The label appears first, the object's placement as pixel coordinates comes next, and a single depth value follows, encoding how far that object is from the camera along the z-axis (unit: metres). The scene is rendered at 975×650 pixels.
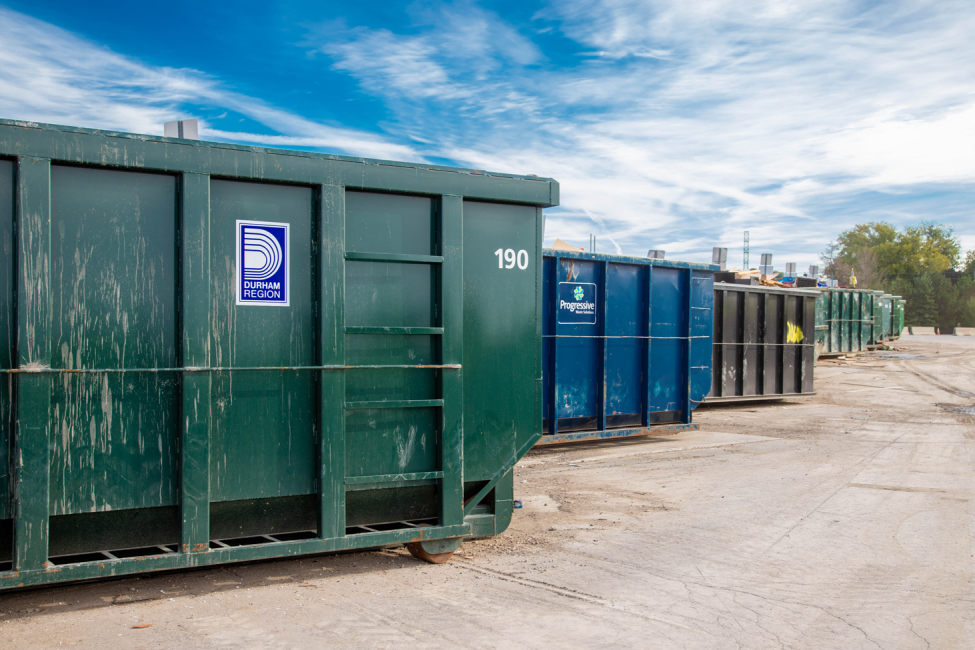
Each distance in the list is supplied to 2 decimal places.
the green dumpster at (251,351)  3.90
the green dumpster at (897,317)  39.09
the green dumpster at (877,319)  32.69
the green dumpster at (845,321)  28.52
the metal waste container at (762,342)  15.03
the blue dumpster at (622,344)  10.21
